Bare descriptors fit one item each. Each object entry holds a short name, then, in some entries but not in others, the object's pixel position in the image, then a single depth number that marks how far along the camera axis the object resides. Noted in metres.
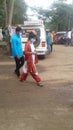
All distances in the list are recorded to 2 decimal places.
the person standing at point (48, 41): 11.53
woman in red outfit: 5.88
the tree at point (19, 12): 25.16
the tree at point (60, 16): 30.76
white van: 9.92
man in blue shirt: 6.48
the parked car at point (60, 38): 19.05
